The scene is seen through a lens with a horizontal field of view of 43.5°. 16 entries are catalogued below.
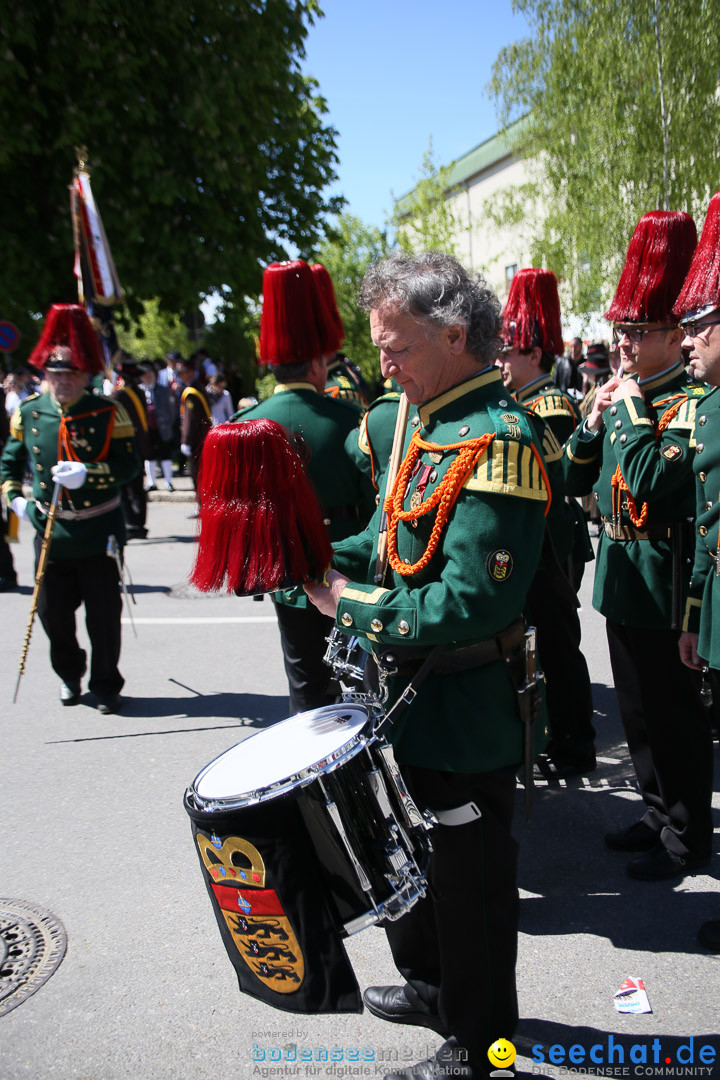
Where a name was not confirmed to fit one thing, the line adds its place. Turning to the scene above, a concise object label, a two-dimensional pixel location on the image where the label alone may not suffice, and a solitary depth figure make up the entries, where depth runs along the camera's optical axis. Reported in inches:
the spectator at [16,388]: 678.3
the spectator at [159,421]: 580.4
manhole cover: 112.3
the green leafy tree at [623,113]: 681.0
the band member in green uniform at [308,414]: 132.0
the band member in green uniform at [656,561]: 126.6
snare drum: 76.0
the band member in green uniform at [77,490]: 201.8
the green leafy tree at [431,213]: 1211.9
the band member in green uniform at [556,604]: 162.6
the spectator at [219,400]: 561.9
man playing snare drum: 80.2
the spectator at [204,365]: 618.8
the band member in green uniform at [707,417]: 101.6
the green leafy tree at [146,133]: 509.0
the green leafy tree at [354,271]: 1149.7
